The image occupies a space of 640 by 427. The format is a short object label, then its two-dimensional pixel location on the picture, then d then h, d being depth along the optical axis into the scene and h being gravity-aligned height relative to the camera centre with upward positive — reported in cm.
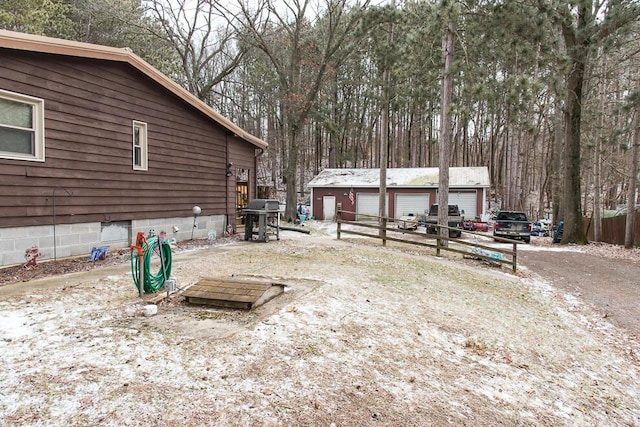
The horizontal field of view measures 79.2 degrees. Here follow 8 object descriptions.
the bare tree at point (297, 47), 1962 +851
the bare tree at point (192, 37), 2108 +944
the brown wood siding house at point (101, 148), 673 +117
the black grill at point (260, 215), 1118 -47
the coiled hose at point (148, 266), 496 -90
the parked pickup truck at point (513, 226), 1717 -101
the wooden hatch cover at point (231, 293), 460 -117
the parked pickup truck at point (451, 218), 1810 -76
